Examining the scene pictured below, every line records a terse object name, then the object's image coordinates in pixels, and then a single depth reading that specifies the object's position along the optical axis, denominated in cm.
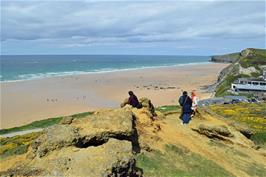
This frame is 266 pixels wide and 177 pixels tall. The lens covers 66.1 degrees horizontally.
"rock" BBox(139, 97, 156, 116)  1350
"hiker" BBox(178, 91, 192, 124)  1369
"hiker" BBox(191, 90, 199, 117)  1455
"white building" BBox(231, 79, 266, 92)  4431
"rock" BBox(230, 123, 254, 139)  1585
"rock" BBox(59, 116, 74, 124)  1086
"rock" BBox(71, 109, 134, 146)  916
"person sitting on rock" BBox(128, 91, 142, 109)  1306
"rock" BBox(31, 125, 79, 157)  836
